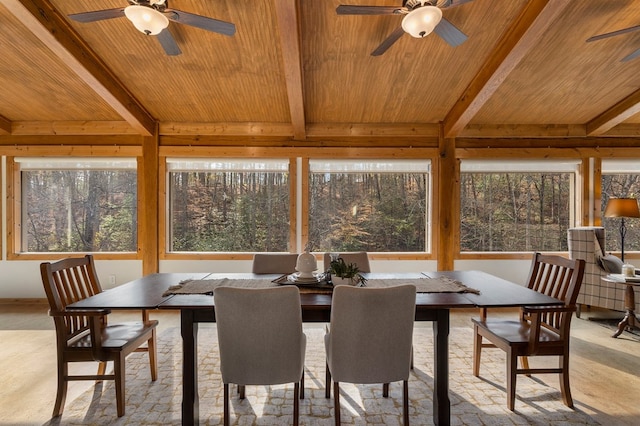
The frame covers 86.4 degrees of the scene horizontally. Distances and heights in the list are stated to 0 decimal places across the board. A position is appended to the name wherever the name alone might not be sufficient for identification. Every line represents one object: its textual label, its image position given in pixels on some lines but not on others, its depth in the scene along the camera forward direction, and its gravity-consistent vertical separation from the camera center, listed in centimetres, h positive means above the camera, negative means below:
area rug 212 -130
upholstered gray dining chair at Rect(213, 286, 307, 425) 175 -66
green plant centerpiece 223 -40
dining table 193 -54
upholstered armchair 395 -67
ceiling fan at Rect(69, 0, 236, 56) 229 +134
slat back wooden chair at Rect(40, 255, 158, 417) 206 -83
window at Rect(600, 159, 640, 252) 487 +22
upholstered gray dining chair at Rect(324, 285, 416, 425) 176 -66
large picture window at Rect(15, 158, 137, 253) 482 +2
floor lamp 413 +3
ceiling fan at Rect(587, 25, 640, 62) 250 +131
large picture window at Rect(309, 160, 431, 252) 485 +1
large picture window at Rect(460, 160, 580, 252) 489 +2
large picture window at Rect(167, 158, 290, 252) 481 +6
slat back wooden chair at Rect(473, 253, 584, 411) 216 -84
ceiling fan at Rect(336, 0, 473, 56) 229 +135
